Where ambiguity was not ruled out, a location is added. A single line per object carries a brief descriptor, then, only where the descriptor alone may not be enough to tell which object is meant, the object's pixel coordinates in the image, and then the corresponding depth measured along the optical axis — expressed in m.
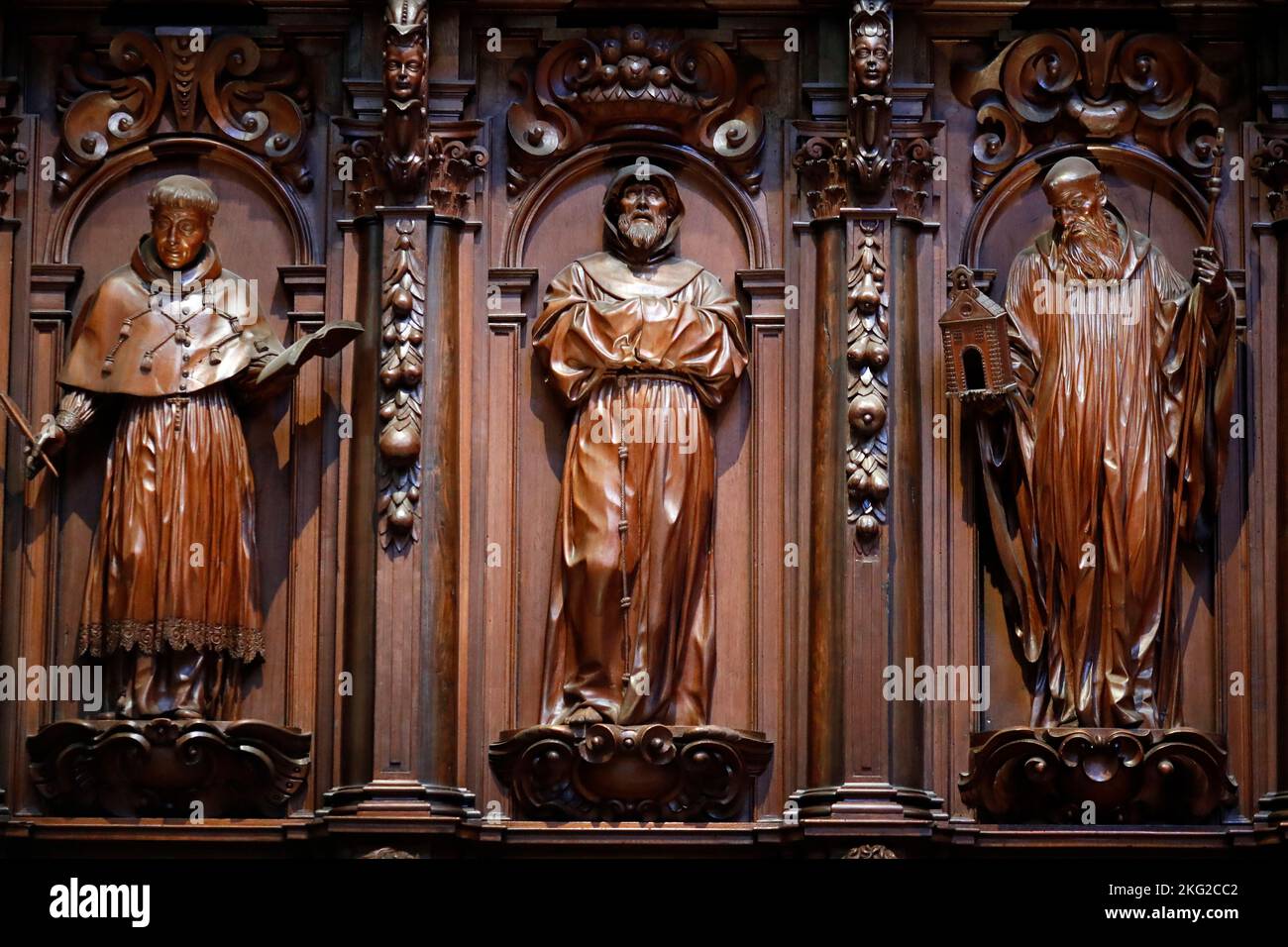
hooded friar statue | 15.27
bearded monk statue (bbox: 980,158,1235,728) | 15.33
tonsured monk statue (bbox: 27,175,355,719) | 15.29
